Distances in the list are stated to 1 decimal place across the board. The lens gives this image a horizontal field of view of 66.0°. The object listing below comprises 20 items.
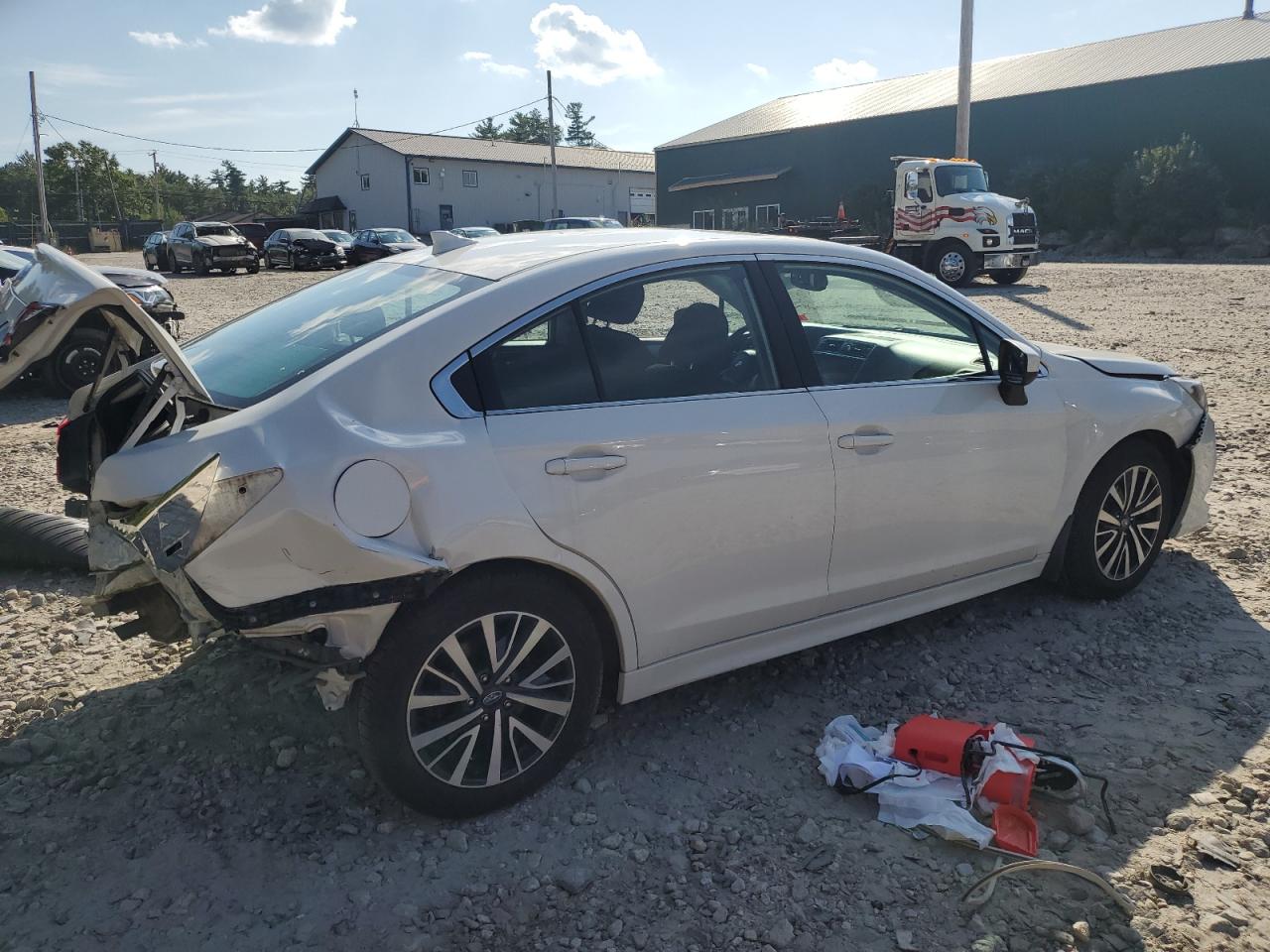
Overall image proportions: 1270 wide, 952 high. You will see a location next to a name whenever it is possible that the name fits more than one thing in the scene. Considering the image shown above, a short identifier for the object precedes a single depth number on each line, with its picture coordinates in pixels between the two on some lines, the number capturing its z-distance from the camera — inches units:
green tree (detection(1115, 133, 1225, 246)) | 1187.9
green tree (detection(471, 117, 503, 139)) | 3919.8
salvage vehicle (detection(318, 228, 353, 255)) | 1400.1
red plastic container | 114.7
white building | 2114.9
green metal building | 1262.3
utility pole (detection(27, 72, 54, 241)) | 1852.9
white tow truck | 797.2
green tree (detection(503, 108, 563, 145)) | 3799.2
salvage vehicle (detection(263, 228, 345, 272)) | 1358.3
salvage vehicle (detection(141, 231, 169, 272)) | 1363.2
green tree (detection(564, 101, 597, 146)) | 4156.0
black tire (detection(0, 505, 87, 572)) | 186.7
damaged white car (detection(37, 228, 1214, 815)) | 102.8
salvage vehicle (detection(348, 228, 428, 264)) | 1312.7
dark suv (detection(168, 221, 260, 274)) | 1268.5
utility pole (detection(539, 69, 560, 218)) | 1751.1
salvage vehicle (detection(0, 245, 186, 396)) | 116.0
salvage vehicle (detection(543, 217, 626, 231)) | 1248.6
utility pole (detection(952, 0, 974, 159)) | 863.1
